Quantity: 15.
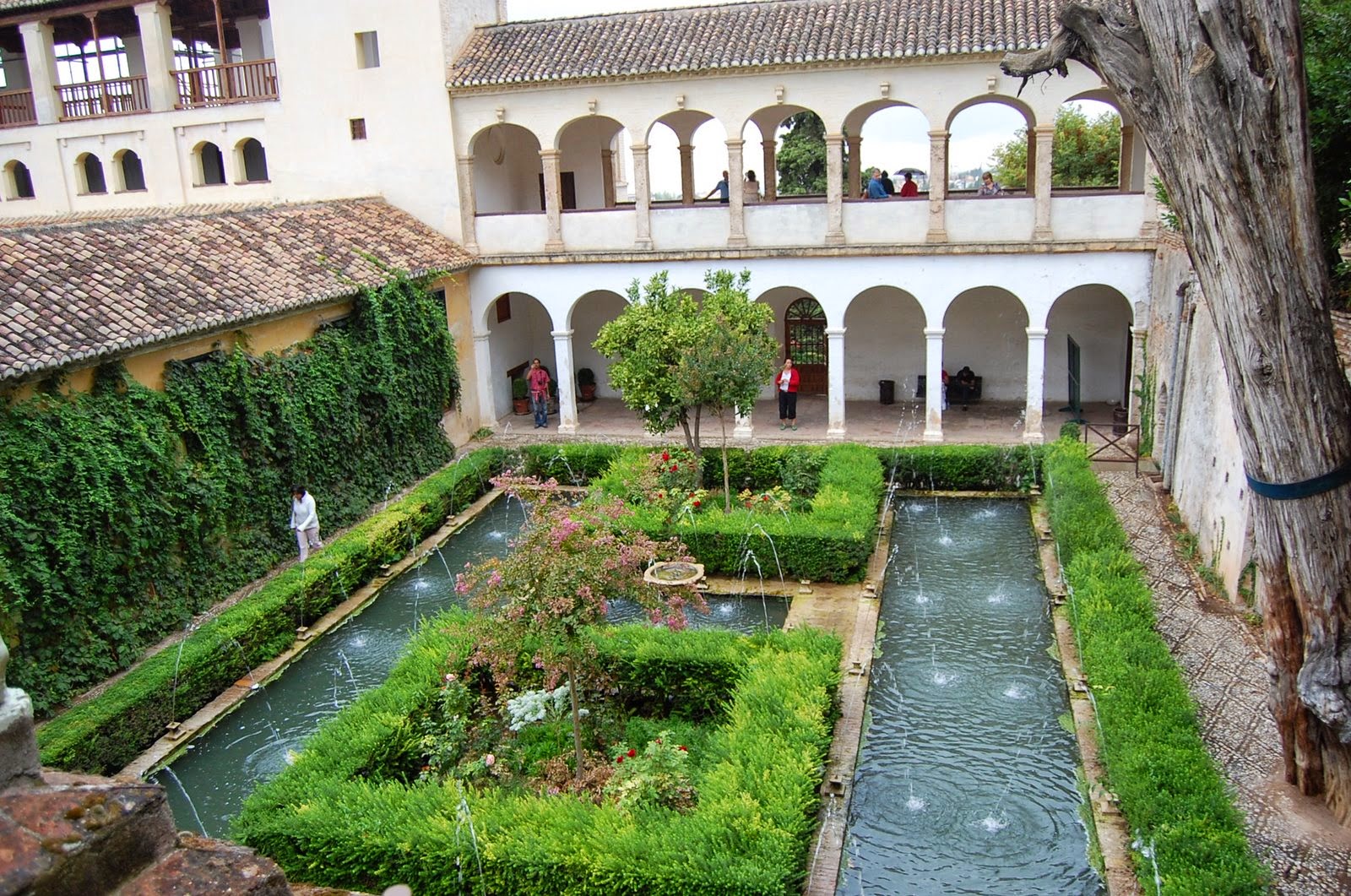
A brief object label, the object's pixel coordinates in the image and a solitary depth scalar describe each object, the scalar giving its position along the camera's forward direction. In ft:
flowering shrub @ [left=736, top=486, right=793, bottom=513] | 50.90
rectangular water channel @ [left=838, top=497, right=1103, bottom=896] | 27.40
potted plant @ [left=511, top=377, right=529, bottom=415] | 78.12
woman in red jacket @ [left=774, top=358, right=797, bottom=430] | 68.69
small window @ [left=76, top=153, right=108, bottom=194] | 79.25
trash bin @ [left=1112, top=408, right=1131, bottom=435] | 65.05
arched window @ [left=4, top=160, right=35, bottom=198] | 82.23
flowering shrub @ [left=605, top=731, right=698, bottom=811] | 28.32
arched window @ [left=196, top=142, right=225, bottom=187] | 78.07
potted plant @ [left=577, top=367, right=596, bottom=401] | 81.76
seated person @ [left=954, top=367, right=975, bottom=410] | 75.00
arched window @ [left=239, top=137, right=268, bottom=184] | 76.13
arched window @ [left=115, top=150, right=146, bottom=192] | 78.33
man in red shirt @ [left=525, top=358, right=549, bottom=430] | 72.38
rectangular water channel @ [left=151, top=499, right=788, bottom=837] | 33.27
